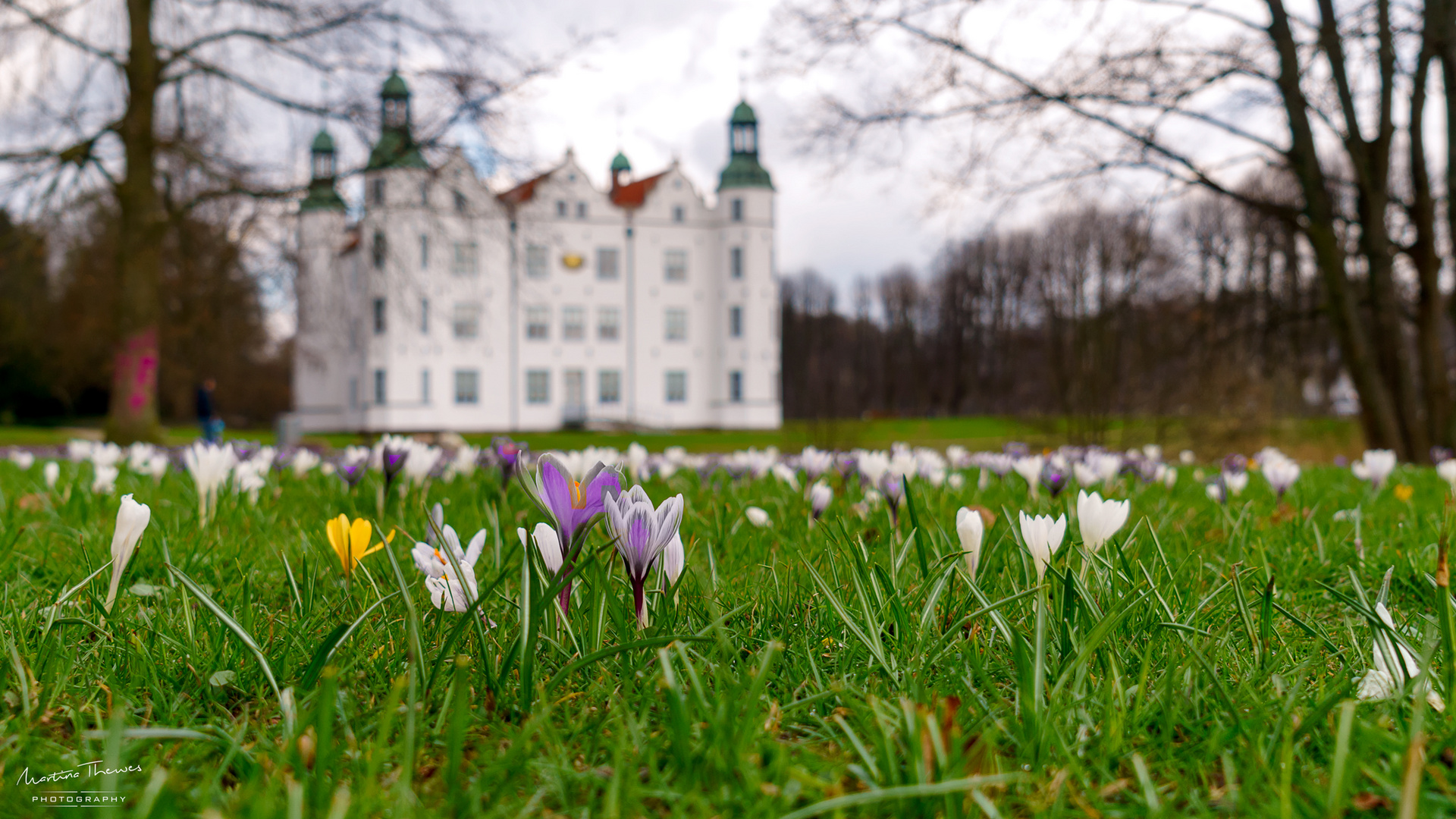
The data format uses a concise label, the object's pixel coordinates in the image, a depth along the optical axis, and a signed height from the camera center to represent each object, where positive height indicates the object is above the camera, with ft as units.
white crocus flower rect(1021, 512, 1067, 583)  4.62 -0.67
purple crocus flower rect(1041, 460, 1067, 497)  8.93 -0.72
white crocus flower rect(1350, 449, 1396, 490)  10.78 -0.68
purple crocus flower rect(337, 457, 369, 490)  8.82 -0.57
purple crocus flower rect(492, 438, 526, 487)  8.35 -0.43
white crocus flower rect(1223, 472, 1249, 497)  9.95 -0.83
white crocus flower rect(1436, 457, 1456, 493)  9.83 -0.71
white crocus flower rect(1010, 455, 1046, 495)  9.27 -0.63
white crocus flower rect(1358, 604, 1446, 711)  3.67 -1.18
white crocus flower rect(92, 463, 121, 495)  10.12 -0.75
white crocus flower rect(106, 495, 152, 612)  4.28 -0.58
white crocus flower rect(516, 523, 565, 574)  3.97 -0.60
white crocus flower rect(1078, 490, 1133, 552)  4.90 -0.62
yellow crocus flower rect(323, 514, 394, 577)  4.98 -0.72
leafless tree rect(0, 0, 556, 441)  37.32 +14.39
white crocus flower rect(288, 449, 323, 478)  12.17 -0.65
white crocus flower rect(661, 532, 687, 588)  4.12 -0.70
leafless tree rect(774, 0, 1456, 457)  27.32 +9.77
